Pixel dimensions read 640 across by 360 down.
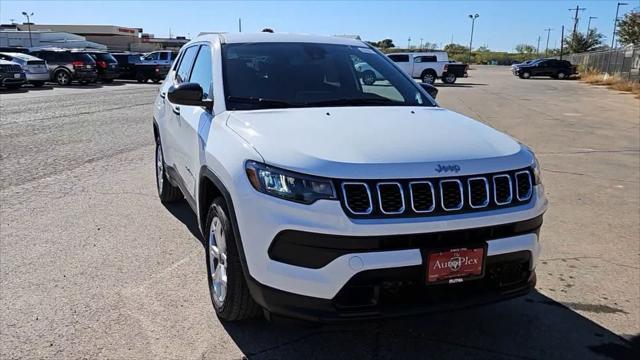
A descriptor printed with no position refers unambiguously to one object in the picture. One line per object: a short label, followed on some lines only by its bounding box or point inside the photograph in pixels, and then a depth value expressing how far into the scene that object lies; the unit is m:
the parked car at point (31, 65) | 23.62
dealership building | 91.00
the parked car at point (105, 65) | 28.39
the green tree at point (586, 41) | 81.75
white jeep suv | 2.62
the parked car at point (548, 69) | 45.78
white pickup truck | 34.47
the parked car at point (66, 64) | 25.95
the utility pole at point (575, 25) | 84.22
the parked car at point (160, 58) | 30.72
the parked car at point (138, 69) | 30.42
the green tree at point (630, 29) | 51.75
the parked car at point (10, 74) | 21.81
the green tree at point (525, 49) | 139.88
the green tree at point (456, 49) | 126.90
